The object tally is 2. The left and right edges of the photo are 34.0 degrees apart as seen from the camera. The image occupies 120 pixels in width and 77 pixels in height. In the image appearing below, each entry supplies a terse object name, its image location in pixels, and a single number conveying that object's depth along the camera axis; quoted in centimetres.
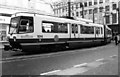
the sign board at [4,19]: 2950
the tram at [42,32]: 1468
